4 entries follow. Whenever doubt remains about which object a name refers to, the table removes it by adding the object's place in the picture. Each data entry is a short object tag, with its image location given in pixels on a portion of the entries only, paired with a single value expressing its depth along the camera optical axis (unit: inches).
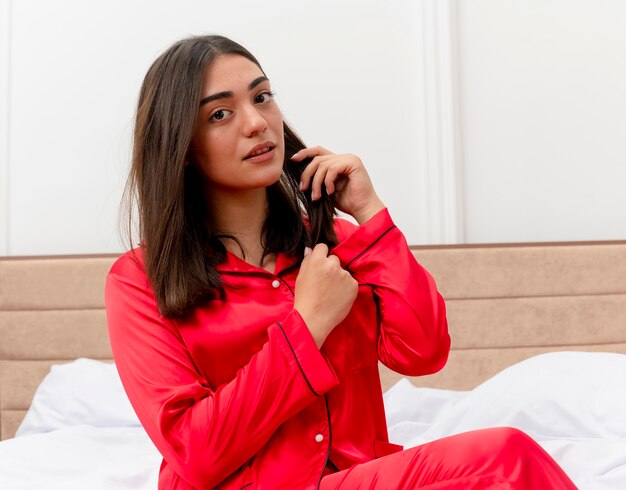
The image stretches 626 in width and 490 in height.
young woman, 48.1
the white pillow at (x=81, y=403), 98.0
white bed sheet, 75.2
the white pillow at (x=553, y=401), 80.8
